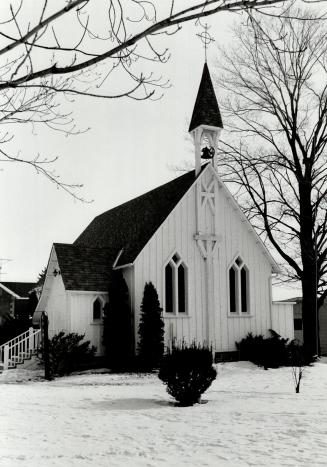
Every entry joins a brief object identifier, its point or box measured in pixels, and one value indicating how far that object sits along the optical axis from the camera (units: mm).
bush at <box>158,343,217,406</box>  13539
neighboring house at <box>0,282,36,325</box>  46781
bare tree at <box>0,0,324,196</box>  4734
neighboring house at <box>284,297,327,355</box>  51312
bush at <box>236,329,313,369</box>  22073
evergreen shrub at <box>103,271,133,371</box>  21422
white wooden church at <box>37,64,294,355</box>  22516
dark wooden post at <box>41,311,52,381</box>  18953
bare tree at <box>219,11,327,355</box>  25969
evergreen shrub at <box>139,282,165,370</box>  20891
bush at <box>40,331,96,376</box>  20172
